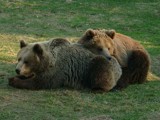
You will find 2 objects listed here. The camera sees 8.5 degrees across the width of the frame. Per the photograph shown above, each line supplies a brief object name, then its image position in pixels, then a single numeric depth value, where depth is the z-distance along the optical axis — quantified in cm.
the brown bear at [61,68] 1767
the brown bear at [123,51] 1905
